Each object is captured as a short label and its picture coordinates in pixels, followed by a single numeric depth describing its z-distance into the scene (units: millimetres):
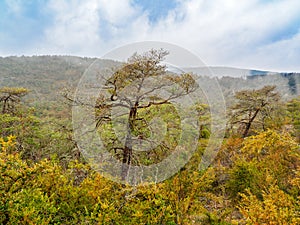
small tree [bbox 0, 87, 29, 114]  15180
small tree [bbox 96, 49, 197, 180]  5734
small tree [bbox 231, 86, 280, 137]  13898
